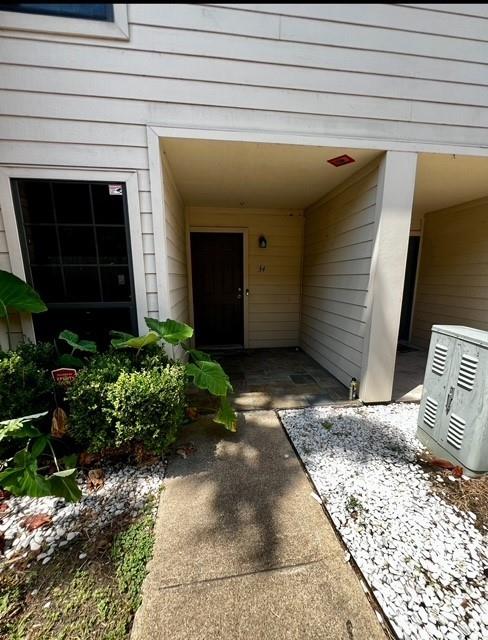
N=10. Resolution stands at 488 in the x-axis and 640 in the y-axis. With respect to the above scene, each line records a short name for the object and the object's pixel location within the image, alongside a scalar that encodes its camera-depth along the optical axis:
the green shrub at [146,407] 1.78
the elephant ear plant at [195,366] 2.01
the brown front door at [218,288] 4.46
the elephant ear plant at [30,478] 1.42
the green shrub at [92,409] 1.81
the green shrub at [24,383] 1.82
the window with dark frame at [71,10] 1.88
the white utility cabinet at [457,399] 1.80
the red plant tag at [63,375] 2.08
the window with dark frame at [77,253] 2.16
